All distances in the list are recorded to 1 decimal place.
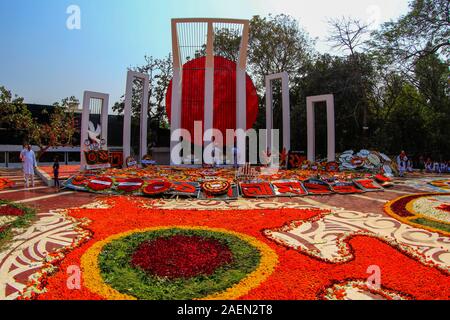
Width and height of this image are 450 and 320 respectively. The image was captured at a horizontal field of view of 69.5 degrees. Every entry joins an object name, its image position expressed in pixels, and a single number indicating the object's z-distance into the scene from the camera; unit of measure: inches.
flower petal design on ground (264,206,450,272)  182.1
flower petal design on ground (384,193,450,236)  249.9
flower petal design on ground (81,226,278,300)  131.8
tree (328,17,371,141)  914.2
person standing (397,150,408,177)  611.8
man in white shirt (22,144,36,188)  448.8
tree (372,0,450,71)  788.0
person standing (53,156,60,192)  449.4
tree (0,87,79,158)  765.7
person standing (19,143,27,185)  450.8
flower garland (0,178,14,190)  445.9
